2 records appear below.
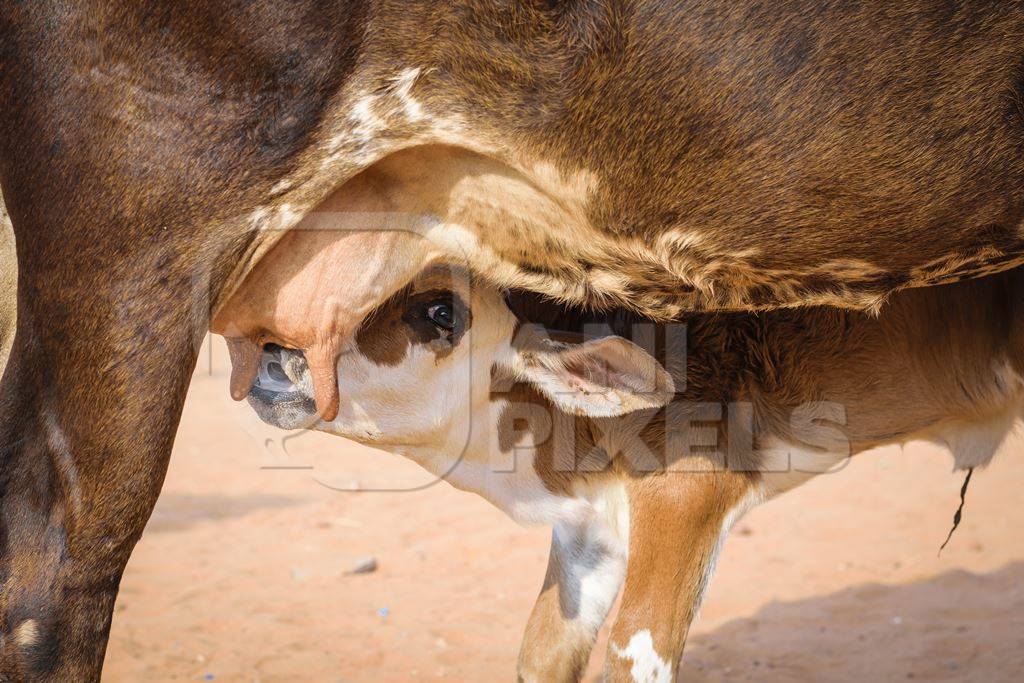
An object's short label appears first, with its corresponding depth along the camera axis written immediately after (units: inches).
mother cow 96.8
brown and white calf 160.4
